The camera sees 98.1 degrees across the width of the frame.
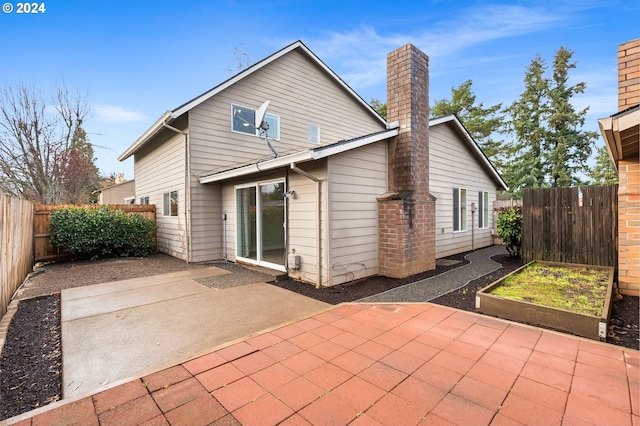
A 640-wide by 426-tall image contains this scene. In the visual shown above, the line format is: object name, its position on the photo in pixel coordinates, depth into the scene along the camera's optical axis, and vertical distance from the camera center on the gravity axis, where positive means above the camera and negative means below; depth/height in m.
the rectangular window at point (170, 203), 8.94 +0.30
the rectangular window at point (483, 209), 10.40 +0.05
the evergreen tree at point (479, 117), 22.03 +7.52
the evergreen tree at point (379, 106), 23.45 +9.22
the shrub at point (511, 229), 7.71 -0.53
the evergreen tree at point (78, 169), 14.42 +2.49
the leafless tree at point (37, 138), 12.16 +3.52
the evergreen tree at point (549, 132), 18.77 +5.43
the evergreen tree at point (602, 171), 22.50 +3.26
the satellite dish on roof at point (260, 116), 6.80 +2.39
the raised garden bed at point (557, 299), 3.17 -1.25
